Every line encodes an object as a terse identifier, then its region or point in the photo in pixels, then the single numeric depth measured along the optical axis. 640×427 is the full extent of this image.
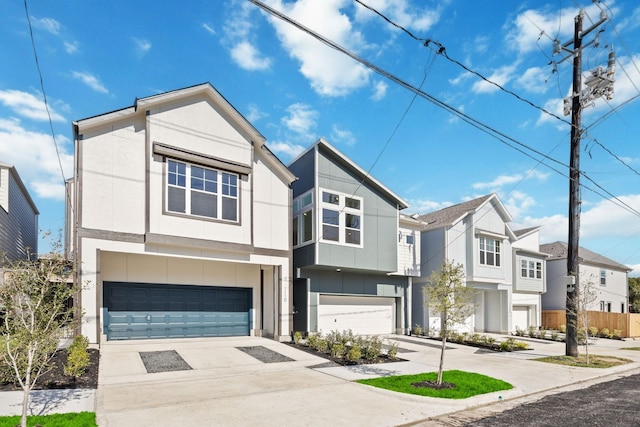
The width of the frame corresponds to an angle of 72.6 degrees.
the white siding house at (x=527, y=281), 27.98
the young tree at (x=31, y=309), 6.24
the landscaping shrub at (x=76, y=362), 9.41
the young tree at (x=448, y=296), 9.84
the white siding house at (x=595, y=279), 32.44
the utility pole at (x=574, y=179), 15.44
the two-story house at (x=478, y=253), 23.06
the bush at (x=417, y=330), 21.30
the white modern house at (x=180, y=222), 13.73
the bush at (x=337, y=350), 13.59
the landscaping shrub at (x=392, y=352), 13.61
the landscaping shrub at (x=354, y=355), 12.60
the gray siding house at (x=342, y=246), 18.36
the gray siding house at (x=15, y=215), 17.91
